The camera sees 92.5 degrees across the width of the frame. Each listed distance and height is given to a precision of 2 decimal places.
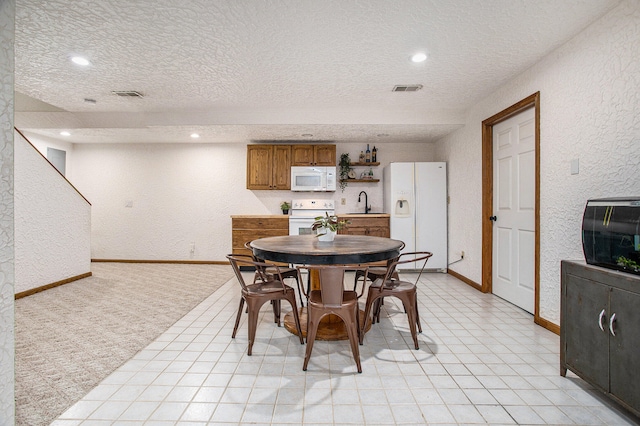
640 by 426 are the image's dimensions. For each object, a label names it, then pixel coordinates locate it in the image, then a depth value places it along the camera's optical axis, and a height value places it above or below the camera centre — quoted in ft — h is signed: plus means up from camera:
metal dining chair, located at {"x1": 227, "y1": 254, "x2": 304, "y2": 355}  7.46 -2.05
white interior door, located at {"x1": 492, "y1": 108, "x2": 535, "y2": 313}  10.12 +0.13
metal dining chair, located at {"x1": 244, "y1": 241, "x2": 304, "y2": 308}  9.07 -1.83
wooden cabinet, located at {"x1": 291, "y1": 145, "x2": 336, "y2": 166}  17.65 +3.34
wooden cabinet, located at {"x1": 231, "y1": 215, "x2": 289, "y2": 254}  17.20 -0.79
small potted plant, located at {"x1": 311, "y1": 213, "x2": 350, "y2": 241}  8.77 -0.43
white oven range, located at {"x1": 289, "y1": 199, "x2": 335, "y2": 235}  18.44 +0.36
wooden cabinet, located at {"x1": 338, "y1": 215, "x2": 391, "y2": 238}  16.80 -0.67
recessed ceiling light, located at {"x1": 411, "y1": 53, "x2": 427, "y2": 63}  9.00 +4.64
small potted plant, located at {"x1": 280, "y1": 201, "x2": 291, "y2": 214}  18.53 +0.36
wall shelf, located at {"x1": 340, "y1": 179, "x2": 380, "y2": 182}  18.13 +1.95
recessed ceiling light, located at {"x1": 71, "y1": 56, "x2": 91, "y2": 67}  9.38 +4.76
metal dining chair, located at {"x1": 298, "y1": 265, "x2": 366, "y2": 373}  6.61 -2.05
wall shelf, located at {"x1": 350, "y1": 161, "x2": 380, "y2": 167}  18.13 +2.92
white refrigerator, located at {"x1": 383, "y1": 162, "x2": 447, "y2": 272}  16.51 +0.48
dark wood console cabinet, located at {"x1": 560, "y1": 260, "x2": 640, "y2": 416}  4.83 -2.06
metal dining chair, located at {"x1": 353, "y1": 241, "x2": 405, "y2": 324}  9.01 -1.89
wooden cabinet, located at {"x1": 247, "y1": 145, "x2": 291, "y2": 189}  17.69 +2.83
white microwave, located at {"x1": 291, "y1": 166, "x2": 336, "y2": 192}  17.54 +2.01
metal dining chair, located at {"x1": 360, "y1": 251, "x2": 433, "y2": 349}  7.54 -2.02
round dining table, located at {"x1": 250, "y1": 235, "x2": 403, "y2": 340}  6.90 -0.91
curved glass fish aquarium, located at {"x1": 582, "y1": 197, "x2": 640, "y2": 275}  5.11 -0.37
